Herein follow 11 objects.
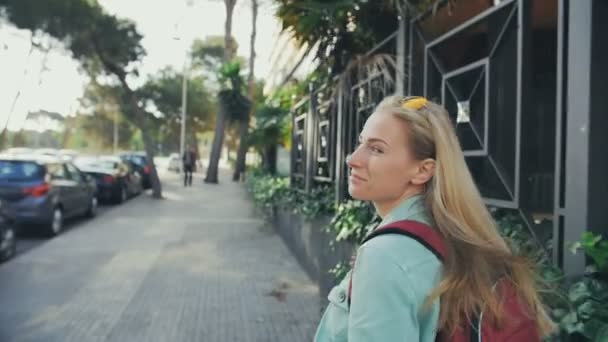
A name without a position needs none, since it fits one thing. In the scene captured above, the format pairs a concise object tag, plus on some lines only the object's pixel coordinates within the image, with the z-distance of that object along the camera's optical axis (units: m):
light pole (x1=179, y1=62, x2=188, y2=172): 32.84
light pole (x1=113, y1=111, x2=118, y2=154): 55.39
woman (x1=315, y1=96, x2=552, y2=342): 1.21
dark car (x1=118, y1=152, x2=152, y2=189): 24.86
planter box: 5.96
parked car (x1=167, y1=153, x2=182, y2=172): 47.37
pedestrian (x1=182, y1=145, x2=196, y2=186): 26.22
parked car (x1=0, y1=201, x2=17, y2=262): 8.30
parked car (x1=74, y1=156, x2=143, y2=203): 17.72
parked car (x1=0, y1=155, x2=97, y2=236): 10.28
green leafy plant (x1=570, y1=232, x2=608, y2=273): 2.38
